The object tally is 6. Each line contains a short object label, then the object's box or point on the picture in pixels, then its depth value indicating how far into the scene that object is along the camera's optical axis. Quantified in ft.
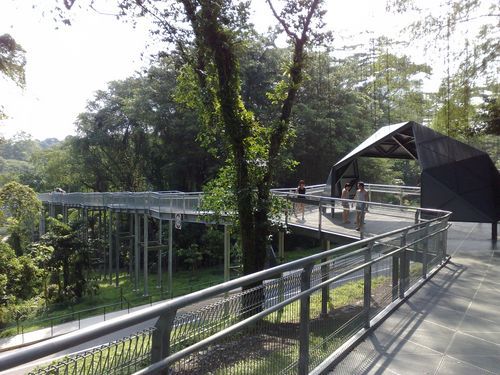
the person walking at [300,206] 47.14
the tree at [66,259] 88.33
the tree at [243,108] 30.32
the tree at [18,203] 74.28
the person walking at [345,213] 42.16
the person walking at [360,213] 38.88
